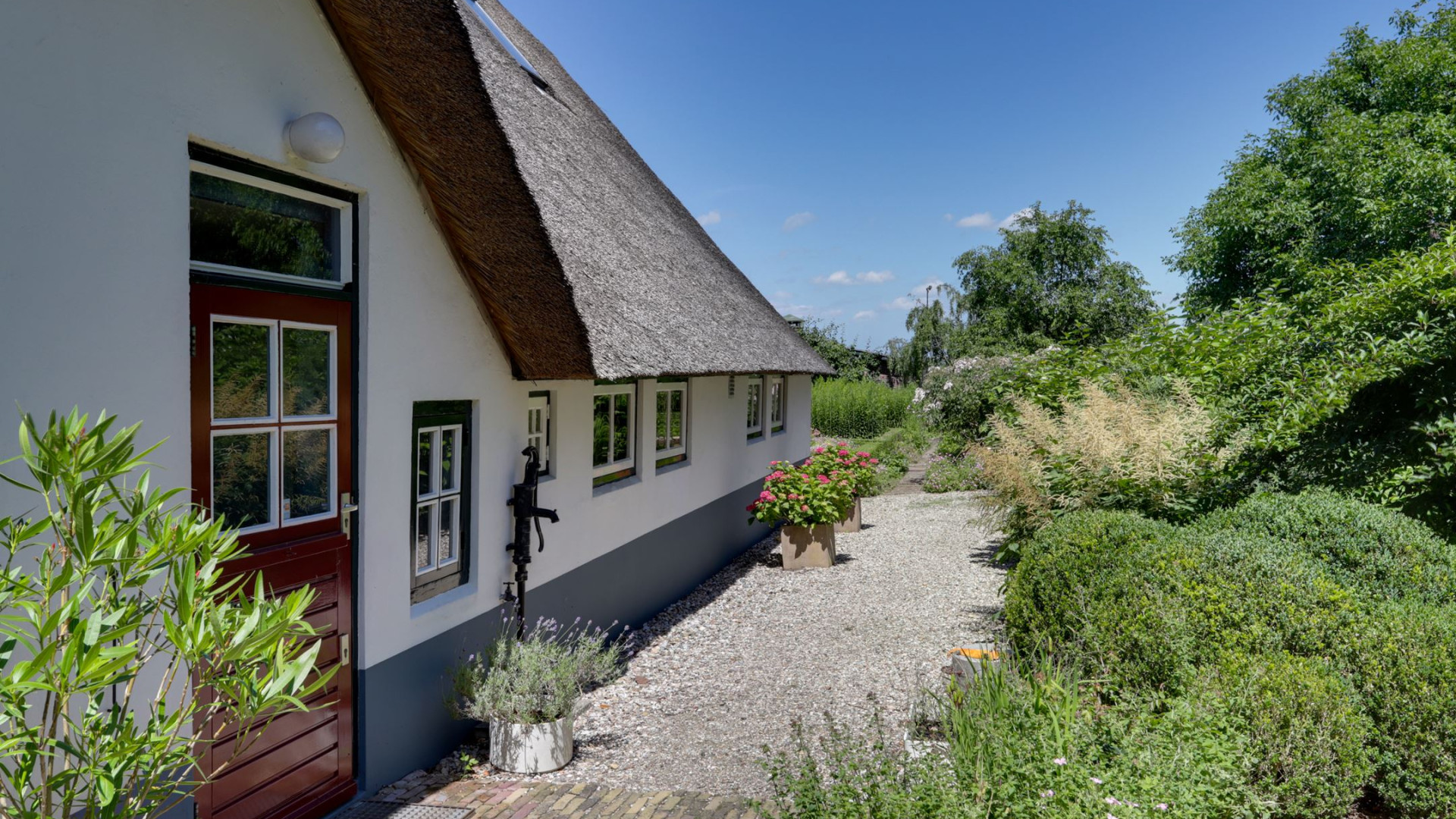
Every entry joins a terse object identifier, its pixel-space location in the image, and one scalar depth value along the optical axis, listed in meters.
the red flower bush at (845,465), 11.19
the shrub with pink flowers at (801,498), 10.41
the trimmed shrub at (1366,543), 4.62
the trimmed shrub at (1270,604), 4.20
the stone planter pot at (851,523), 13.08
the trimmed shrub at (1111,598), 4.35
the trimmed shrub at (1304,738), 3.53
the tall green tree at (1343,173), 16.52
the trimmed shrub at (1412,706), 3.67
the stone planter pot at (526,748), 4.73
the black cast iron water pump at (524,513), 5.52
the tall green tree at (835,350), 32.91
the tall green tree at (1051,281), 30.47
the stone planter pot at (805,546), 10.57
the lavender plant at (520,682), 4.77
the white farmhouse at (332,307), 2.81
